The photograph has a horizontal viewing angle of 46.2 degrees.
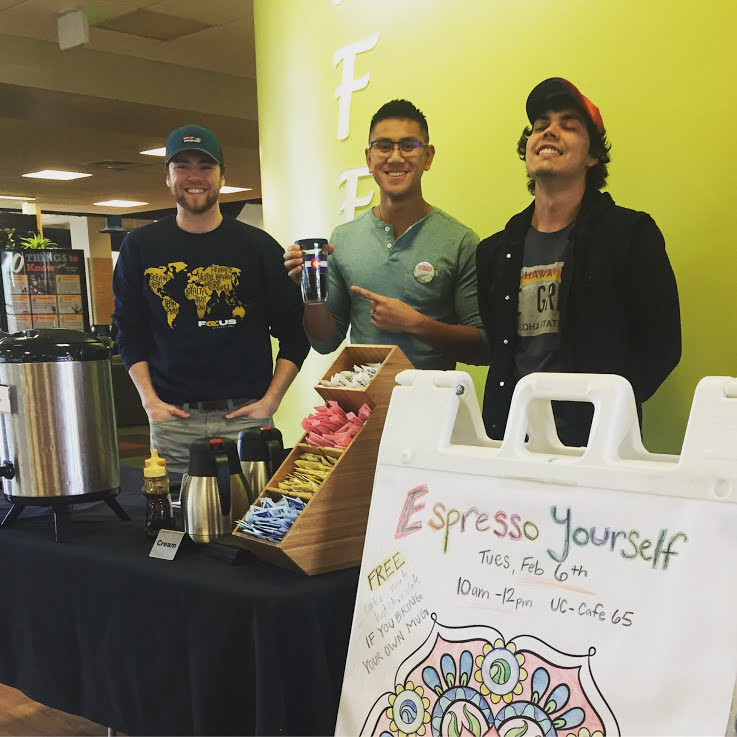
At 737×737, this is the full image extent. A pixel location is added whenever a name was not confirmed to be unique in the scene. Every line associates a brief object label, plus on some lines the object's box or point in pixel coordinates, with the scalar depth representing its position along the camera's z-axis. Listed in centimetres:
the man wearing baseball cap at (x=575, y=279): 201
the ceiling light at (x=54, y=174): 1146
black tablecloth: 133
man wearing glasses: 223
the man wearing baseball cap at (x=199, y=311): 232
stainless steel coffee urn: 179
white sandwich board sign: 95
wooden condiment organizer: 141
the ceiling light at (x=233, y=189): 1372
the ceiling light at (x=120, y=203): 1524
